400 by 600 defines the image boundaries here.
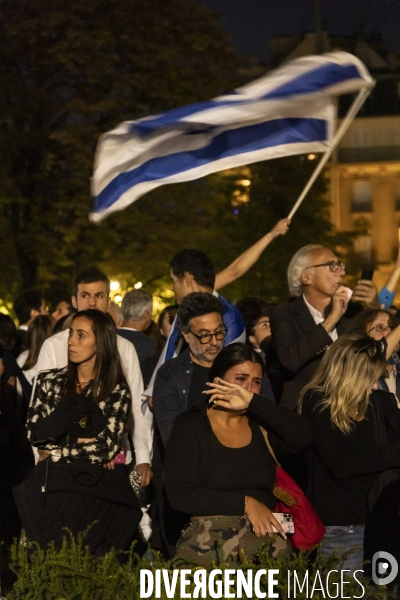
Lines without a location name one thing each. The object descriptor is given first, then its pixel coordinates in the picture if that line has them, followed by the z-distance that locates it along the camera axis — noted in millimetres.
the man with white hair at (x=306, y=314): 7672
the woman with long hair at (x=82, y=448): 7023
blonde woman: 6684
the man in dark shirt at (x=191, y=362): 7062
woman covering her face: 5949
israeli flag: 9227
